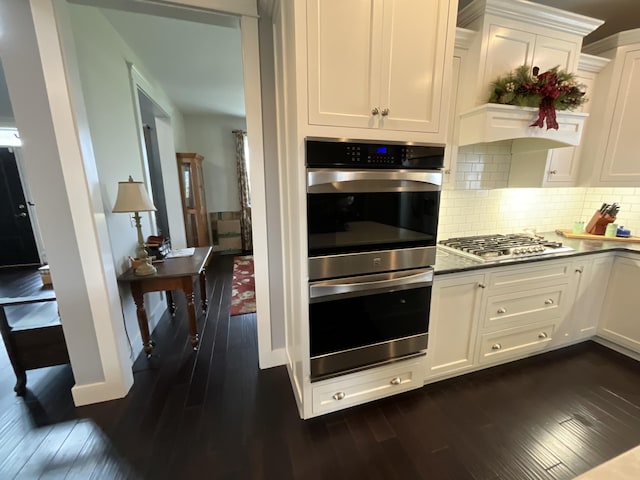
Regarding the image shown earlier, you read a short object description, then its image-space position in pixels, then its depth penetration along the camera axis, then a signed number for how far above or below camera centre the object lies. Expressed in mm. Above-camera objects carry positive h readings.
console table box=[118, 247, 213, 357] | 1982 -726
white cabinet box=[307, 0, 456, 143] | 1187 +574
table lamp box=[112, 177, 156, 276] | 1810 -86
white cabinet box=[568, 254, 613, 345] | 2098 -921
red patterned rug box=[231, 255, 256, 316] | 3008 -1344
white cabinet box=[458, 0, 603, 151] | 1737 +882
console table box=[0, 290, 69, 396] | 1688 -1005
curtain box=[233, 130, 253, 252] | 5219 -147
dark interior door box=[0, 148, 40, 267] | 4241 -552
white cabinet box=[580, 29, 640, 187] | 2098 +531
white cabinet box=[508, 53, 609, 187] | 2146 +182
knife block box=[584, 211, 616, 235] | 2443 -357
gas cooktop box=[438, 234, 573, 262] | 1857 -468
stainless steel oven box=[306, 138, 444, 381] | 1303 -337
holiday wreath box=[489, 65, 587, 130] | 1728 +599
